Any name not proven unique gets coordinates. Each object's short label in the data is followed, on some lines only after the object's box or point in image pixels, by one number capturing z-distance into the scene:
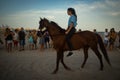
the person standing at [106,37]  16.62
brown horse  7.99
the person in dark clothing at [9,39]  15.23
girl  7.92
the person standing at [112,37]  16.25
